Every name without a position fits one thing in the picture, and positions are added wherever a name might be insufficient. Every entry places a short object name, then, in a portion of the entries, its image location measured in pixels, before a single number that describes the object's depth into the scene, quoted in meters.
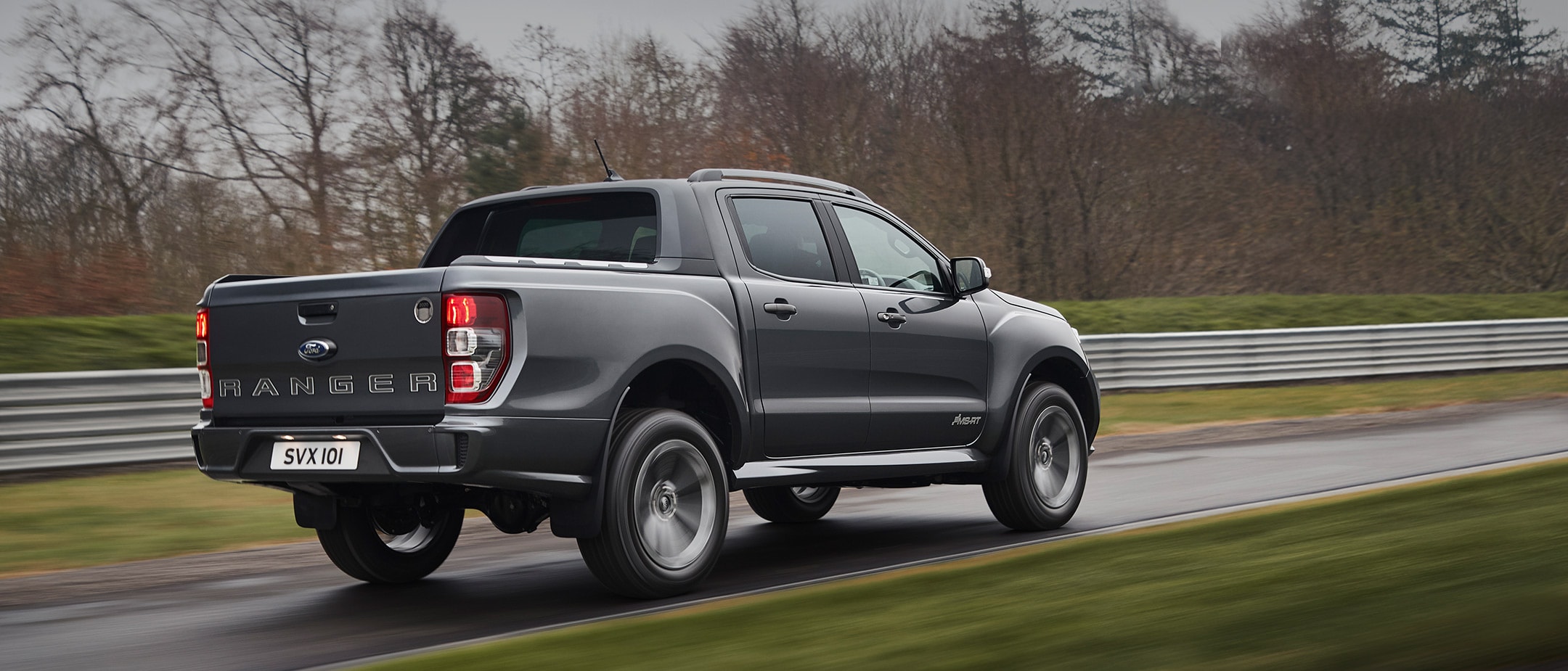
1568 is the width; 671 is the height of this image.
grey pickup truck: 5.82
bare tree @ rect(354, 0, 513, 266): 22.88
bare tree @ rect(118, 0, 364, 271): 21.64
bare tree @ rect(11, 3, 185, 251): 20.30
